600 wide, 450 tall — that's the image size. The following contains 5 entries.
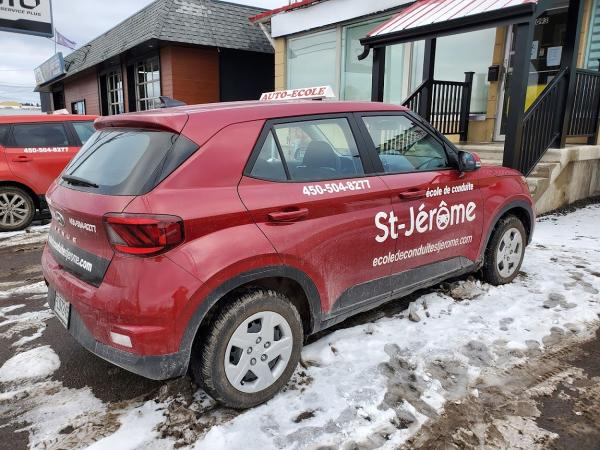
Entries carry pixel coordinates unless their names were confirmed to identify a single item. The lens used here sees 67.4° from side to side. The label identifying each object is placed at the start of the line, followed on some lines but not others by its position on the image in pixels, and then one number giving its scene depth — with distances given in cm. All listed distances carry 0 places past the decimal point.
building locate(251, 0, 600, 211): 617
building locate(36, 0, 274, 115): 1344
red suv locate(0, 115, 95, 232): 695
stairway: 655
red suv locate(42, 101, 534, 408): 215
